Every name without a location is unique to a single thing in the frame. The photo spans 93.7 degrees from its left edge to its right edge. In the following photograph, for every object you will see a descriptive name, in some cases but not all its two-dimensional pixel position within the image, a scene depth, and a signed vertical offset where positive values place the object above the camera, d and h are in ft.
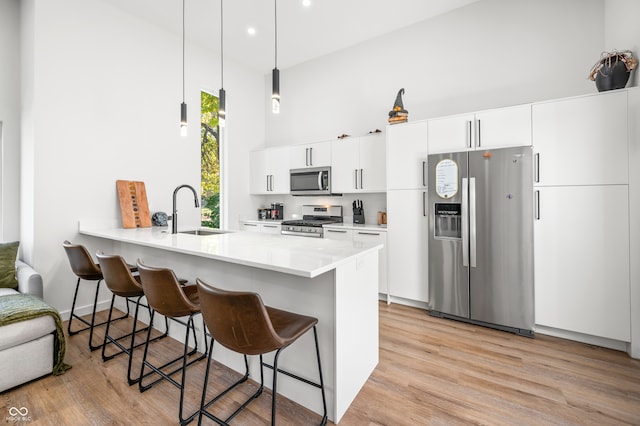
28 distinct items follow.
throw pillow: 9.10 -1.53
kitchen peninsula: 5.49 -1.62
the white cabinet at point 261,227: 15.62 -0.73
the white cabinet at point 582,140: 7.97 +1.99
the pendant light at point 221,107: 8.26 +2.96
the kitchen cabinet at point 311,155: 14.66 +2.93
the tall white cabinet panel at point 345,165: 13.75 +2.25
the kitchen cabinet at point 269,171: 16.21 +2.38
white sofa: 6.45 -3.05
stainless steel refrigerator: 9.04 -0.83
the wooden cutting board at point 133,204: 11.47 +0.40
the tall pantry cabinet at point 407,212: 11.05 +0.01
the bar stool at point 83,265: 8.07 -1.38
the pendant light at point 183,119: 9.61 +3.04
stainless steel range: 13.87 -0.41
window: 15.35 +2.83
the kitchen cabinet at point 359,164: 13.06 +2.19
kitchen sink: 10.70 -0.65
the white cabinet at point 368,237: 12.05 -1.02
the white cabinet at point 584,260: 8.05 -1.38
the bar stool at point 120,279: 6.73 -1.49
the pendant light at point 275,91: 7.52 +3.07
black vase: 7.98 +3.68
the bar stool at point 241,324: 4.17 -1.61
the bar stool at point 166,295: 5.49 -1.54
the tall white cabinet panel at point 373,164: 12.96 +2.15
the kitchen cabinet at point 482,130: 9.26 +2.70
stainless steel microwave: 14.52 +1.60
